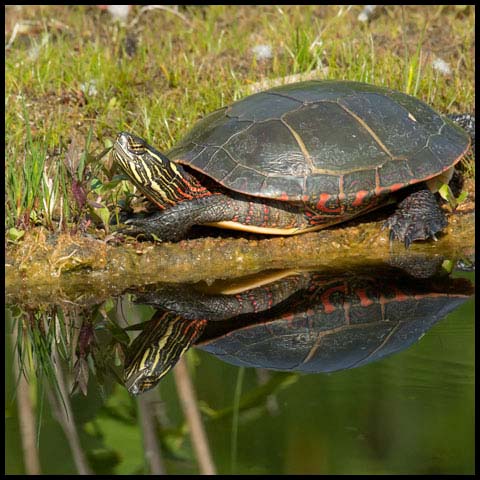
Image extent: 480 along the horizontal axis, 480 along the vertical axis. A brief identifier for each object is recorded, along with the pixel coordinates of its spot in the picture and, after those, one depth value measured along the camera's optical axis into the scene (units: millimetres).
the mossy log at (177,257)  9023
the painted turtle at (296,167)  9312
